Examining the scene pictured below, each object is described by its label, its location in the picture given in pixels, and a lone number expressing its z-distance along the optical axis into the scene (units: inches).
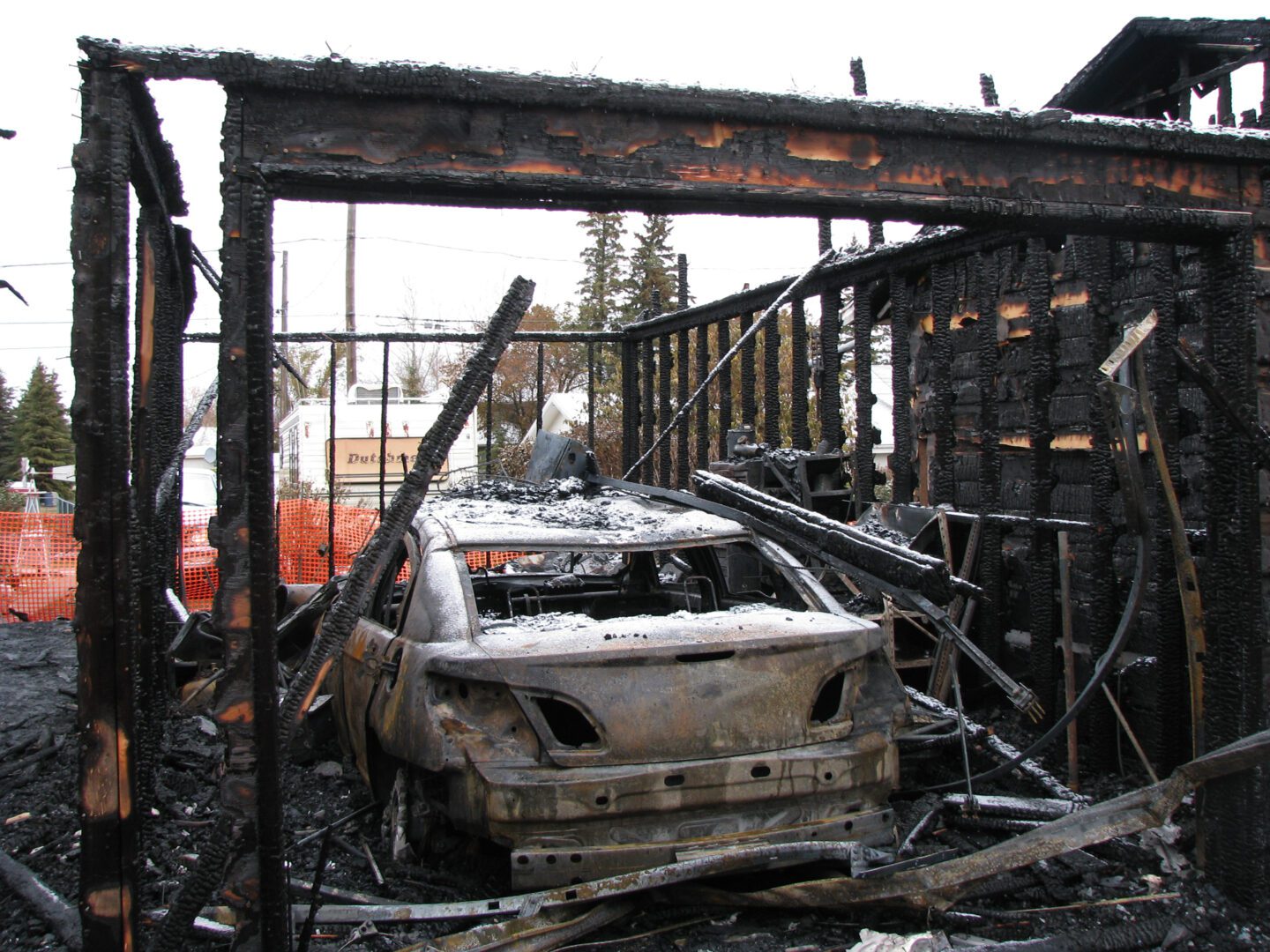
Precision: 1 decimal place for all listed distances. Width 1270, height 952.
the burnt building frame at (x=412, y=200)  94.0
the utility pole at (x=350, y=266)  1062.4
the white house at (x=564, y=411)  866.3
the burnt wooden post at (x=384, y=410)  291.9
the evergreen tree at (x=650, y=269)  1233.1
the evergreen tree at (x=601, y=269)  1264.8
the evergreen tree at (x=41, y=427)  1438.2
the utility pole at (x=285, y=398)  1643.7
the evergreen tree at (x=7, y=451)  1411.2
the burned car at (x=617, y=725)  131.0
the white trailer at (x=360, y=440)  903.7
